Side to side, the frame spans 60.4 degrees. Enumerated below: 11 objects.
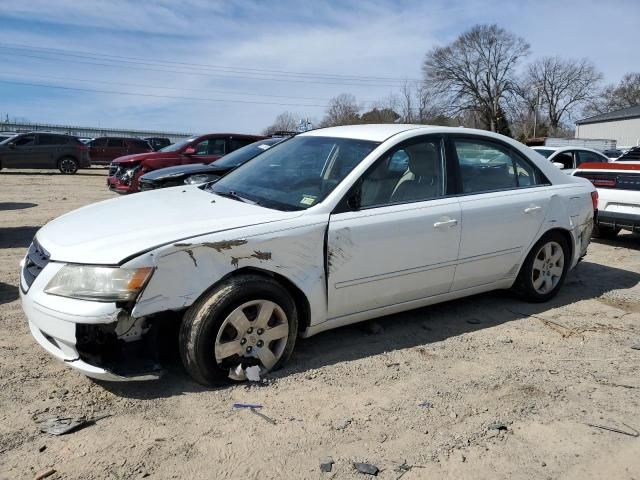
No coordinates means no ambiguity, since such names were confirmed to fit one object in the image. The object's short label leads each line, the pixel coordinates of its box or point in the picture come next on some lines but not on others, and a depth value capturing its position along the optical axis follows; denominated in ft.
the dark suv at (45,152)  69.21
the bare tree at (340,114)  172.26
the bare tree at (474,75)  217.97
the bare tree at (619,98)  246.88
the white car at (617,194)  24.70
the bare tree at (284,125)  179.11
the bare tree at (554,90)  244.42
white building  196.13
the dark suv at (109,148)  86.13
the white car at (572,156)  40.19
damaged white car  10.00
